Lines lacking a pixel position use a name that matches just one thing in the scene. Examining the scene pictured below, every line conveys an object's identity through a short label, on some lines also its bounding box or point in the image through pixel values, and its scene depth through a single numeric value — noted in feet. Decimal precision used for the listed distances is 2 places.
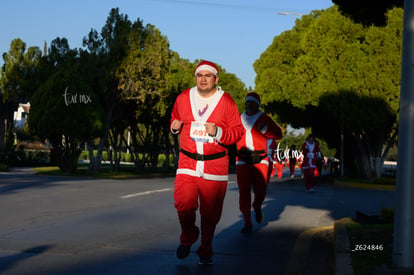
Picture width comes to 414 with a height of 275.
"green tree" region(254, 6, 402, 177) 93.09
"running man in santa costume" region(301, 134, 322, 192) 65.21
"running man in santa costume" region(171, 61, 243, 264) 21.66
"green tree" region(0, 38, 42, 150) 119.24
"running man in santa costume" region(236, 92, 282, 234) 31.30
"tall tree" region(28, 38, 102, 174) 93.35
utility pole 18.21
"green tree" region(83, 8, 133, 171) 102.58
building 295.81
